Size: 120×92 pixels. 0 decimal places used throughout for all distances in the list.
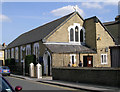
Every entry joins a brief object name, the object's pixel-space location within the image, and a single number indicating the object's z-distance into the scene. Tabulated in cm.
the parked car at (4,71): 3193
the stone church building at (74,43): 2969
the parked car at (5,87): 727
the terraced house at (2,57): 6004
